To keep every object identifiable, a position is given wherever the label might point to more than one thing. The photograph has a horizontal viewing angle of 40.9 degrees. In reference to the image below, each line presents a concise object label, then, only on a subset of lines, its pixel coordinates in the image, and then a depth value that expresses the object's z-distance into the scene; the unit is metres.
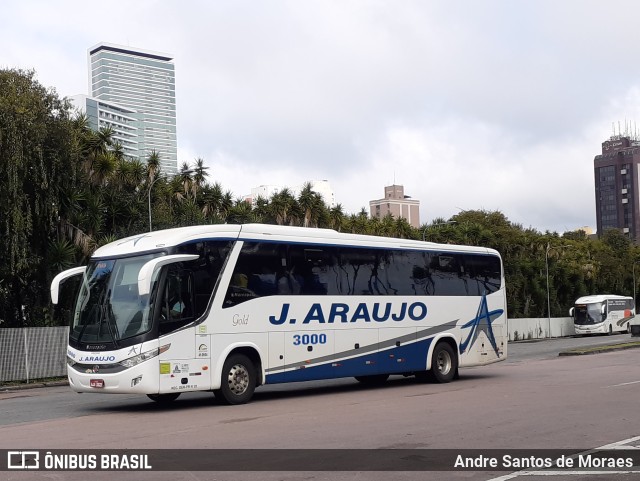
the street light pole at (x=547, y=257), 71.13
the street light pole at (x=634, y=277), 93.12
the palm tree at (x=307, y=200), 57.85
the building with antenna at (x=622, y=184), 190.43
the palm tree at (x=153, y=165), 42.38
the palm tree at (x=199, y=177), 50.62
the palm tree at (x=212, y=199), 50.97
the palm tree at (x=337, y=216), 63.54
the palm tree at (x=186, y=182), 51.03
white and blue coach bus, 15.76
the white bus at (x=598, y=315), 68.00
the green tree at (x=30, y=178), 31.55
